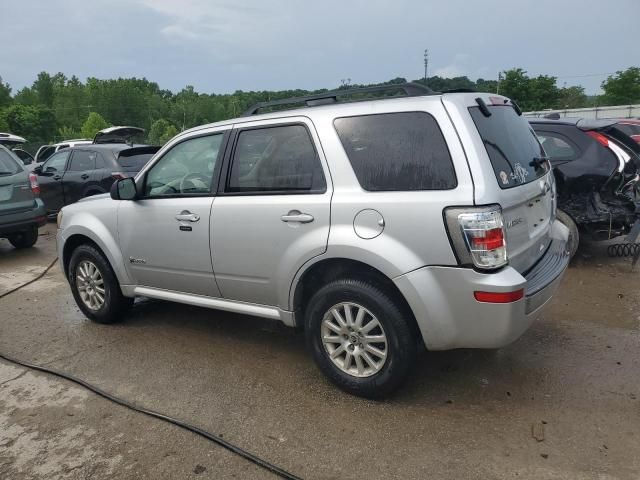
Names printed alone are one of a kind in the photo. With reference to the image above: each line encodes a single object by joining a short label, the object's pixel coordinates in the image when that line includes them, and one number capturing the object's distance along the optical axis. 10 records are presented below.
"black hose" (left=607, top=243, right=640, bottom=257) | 6.22
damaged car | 5.81
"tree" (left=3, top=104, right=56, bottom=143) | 77.81
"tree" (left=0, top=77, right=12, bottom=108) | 93.50
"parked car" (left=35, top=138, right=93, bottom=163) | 18.92
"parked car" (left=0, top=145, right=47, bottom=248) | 7.71
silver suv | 2.88
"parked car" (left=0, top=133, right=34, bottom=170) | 18.11
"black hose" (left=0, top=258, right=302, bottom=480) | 2.71
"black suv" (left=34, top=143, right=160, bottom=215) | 9.52
